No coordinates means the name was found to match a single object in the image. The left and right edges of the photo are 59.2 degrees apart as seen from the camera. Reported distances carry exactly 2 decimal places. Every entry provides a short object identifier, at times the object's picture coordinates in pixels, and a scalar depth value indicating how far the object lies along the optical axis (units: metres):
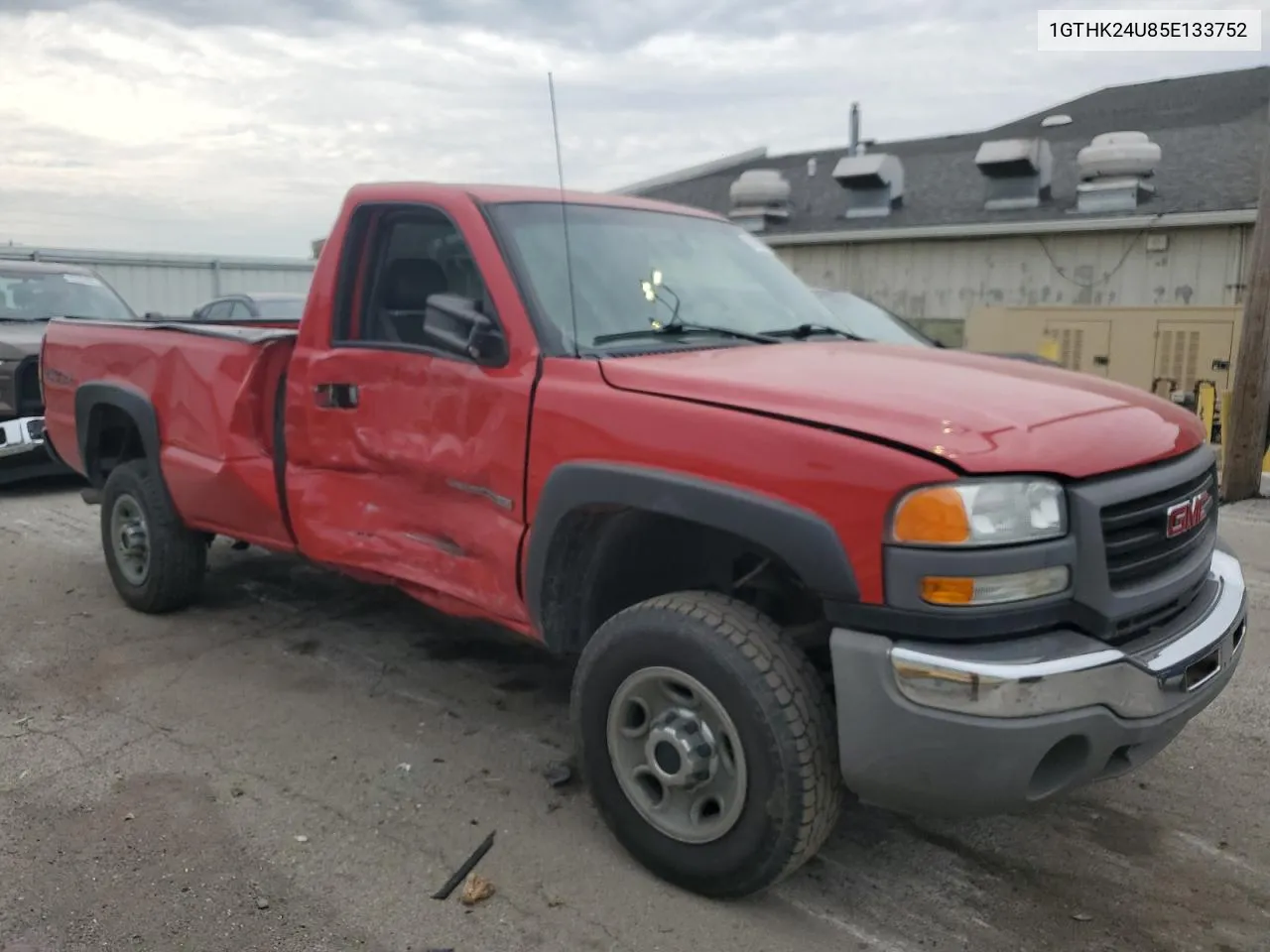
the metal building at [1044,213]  14.86
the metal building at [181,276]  19.16
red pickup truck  2.61
